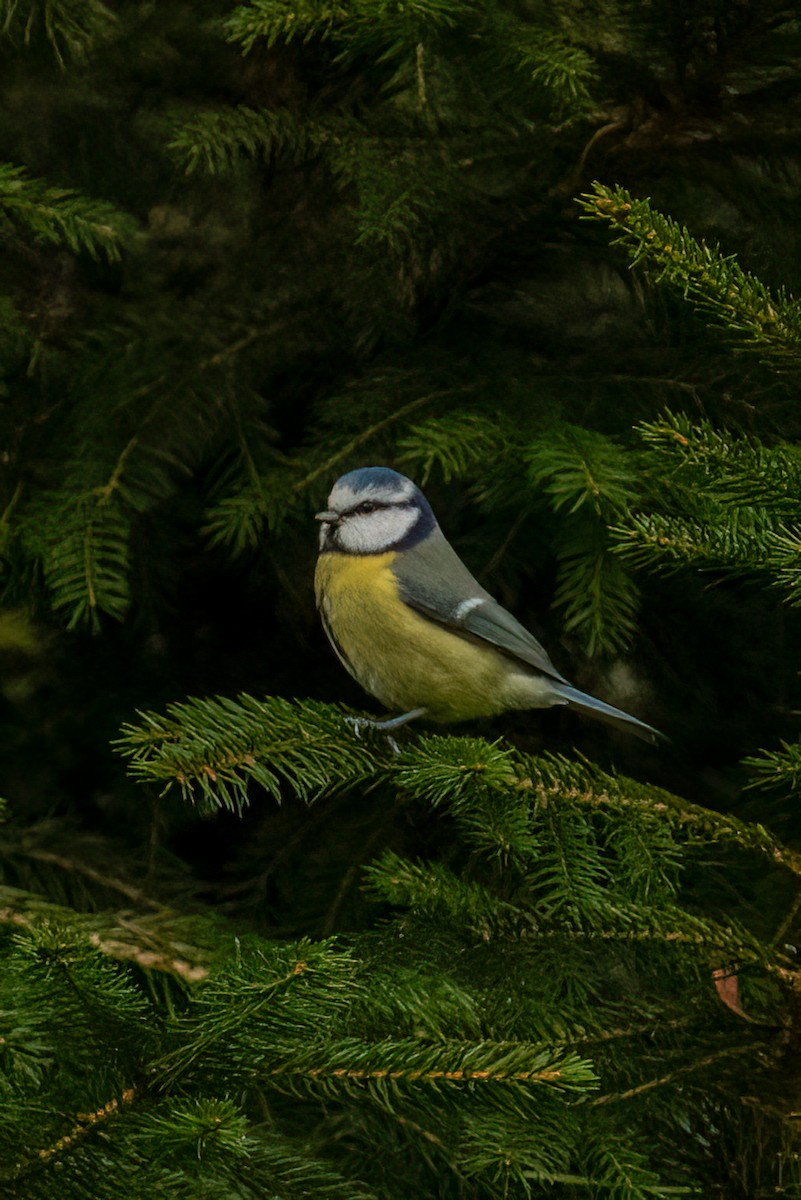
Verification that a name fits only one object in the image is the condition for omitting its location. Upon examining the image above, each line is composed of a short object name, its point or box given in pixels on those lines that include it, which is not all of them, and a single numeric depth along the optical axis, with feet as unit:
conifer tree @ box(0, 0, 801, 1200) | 19.22
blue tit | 19.53
